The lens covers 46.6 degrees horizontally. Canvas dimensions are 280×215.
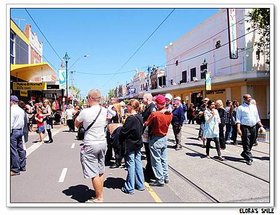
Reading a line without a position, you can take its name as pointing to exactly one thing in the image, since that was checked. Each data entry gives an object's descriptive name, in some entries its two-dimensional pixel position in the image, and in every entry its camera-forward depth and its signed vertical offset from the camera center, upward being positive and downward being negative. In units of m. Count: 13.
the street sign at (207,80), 27.28 +2.34
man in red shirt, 6.54 -0.54
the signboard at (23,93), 14.84 +0.70
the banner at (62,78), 29.81 +2.91
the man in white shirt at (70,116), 18.11 -0.46
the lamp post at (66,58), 30.55 +4.73
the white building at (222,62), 25.03 +4.52
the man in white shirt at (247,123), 8.49 -0.38
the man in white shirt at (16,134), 7.15 -0.59
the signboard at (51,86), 26.87 +1.83
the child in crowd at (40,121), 12.74 -0.53
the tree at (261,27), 19.62 +5.20
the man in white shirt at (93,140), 5.18 -0.51
